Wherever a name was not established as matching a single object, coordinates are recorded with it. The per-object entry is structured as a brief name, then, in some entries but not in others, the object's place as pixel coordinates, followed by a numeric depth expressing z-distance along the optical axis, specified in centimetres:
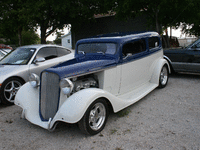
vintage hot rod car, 298
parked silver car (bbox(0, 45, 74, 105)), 471
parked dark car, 654
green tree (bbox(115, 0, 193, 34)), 1234
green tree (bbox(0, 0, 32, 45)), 2109
